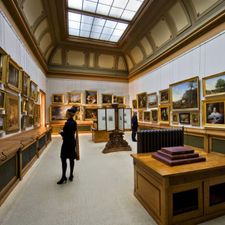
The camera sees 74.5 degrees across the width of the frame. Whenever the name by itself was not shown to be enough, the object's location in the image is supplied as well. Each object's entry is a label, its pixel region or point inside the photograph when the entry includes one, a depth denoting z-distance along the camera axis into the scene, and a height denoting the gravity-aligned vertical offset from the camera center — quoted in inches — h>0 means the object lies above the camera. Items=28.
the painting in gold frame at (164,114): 351.9 +1.0
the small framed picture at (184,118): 294.7 -7.5
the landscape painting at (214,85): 225.3 +47.9
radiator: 135.1 -23.0
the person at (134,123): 391.2 -24.2
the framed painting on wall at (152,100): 405.1 +41.6
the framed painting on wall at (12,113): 182.9 +1.8
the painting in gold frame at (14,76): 186.5 +51.9
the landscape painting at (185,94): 274.8 +40.5
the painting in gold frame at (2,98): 166.7 +18.5
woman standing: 154.2 -27.9
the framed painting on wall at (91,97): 552.7 +64.9
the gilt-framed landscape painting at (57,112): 505.4 +8.2
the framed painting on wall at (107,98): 575.5 +63.7
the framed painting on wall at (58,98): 513.6 +56.9
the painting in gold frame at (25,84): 240.8 +52.5
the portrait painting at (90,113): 547.2 +3.3
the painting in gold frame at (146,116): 442.9 -4.9
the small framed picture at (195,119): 270.6 -8.6
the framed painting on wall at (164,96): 357.4 +45.3
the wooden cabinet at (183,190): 88.8 -49.5
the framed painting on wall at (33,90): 292.8 +50.8
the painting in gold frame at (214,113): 224.5 +2.4
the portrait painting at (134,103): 537.2 +41.3
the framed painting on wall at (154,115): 401.1 -3.0
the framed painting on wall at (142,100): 459.8 +45.8
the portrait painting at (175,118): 324.5 -8.0
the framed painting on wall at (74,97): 529.9 +61.0
